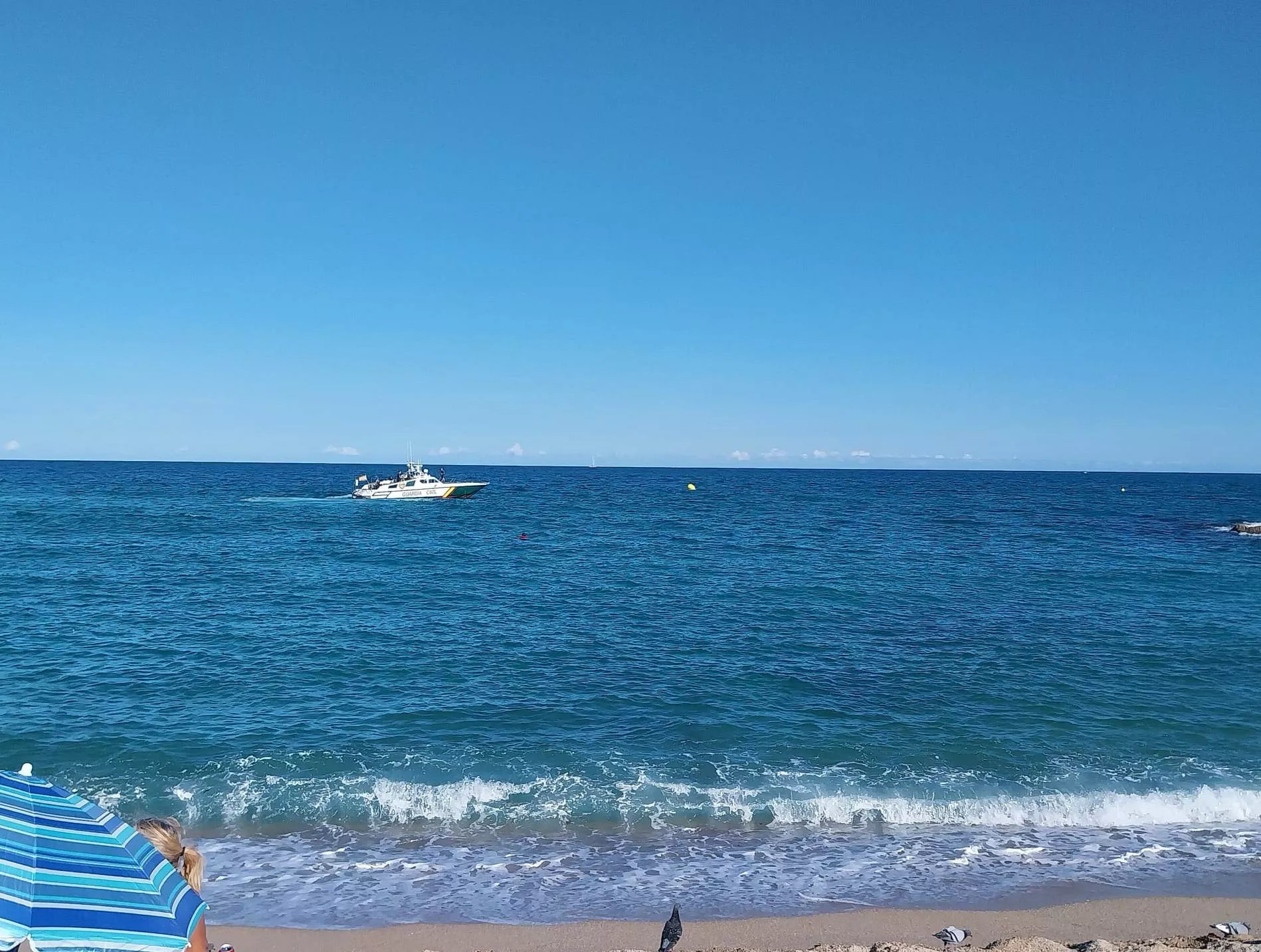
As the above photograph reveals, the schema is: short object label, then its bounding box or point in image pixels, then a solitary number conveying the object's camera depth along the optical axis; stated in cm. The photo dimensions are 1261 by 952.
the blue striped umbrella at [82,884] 507
